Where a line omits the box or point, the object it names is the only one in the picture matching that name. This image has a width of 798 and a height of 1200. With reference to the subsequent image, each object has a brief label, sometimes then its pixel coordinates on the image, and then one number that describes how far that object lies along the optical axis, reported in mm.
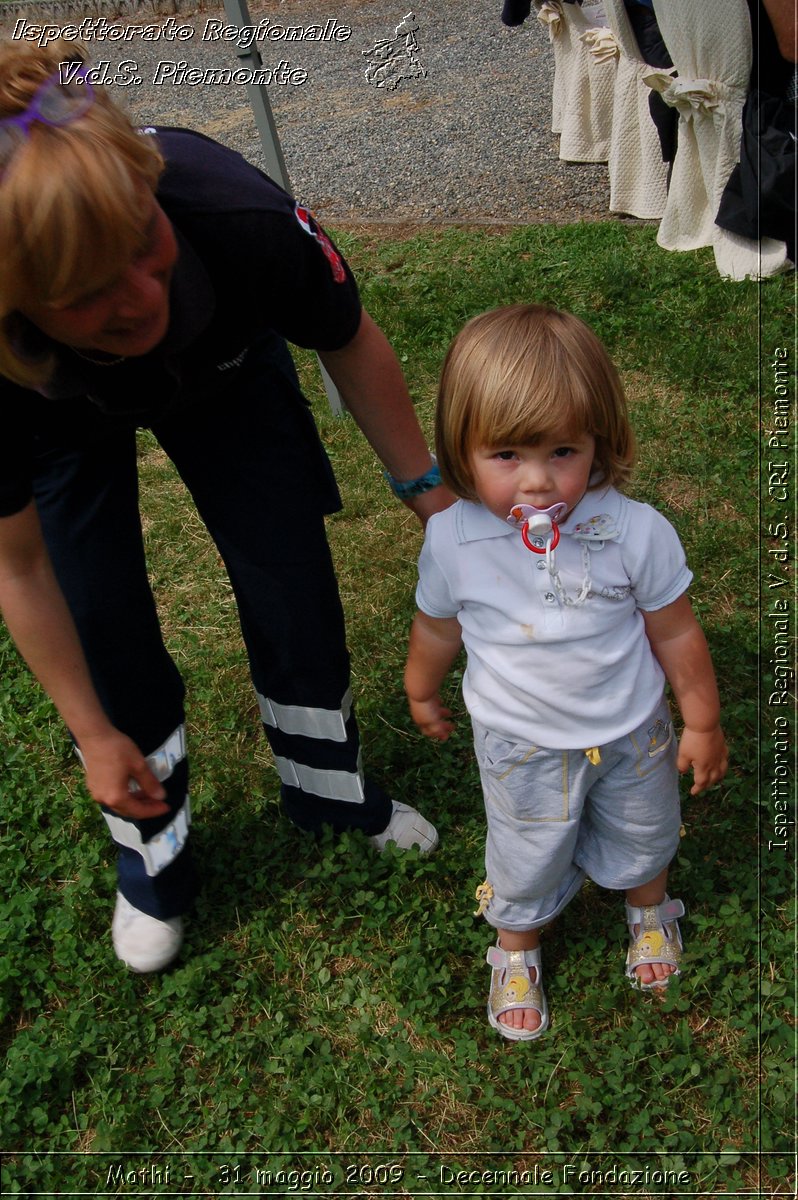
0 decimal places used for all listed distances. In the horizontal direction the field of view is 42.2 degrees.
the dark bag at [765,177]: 4066
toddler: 1690
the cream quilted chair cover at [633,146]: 5164
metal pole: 3379
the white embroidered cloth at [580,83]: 5895
